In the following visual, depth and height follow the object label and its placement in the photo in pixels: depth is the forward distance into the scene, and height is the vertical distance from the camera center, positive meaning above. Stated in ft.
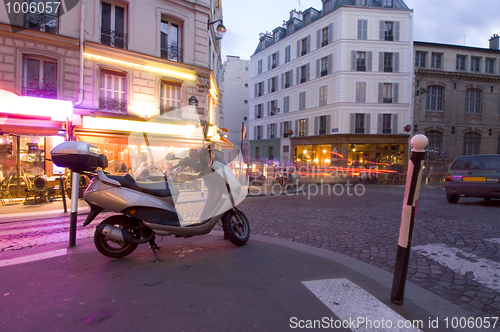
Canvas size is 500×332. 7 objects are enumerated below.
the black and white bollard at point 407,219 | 8.06 -1.59
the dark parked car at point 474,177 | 27.45 -1.29
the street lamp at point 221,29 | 49.83 +22.24
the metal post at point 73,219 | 13.83 -3.06
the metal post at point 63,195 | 24.05 -3.34
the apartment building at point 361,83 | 90.94 +25.13
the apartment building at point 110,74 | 35.83 +12.15
